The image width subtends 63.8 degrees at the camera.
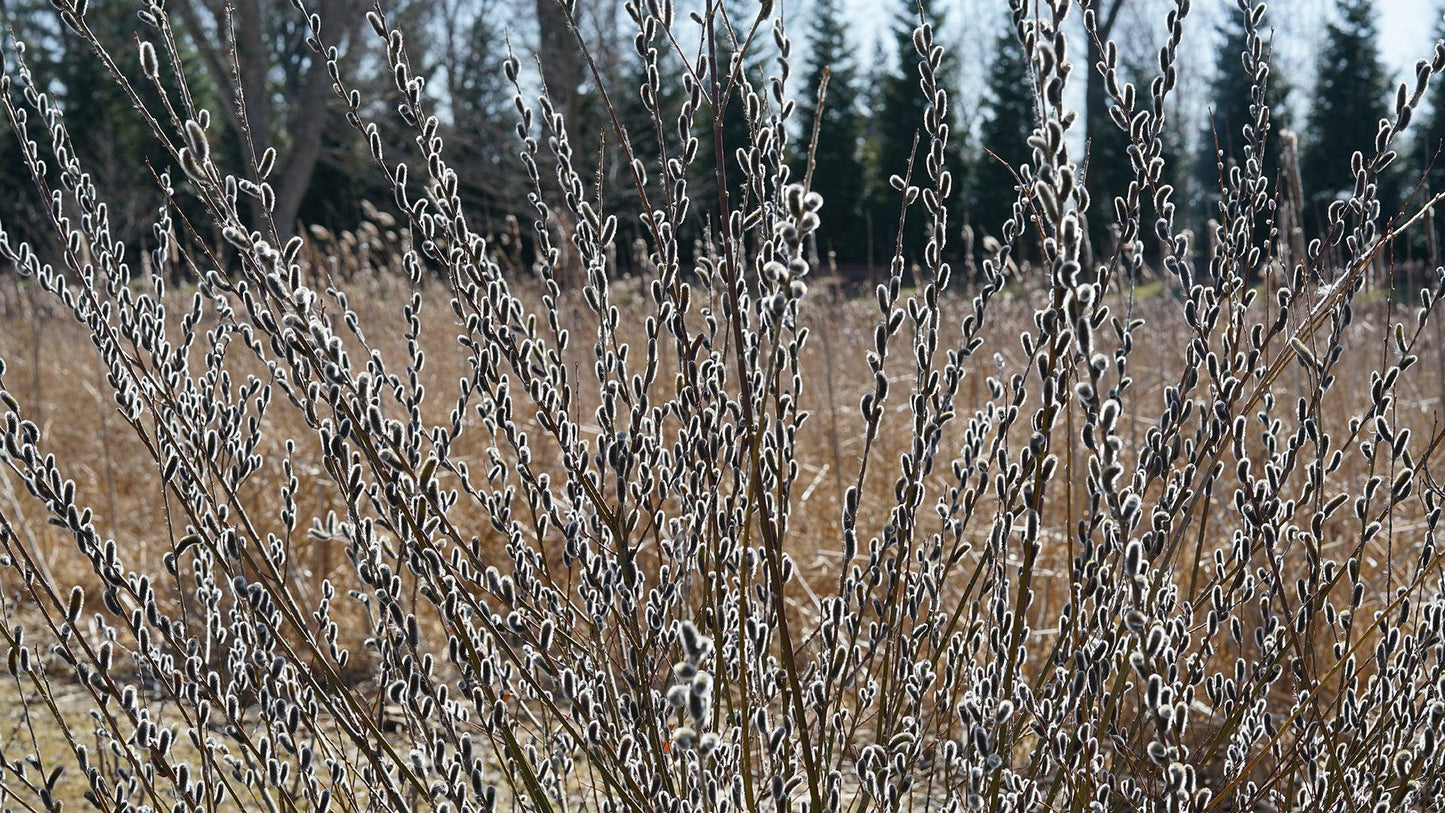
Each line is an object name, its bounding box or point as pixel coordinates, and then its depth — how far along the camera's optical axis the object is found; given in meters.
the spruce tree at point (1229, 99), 24.45
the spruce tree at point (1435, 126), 21.47
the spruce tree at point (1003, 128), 24.20
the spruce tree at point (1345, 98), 22.84
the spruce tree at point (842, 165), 24.89
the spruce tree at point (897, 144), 22.89
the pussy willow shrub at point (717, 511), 1.38
